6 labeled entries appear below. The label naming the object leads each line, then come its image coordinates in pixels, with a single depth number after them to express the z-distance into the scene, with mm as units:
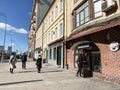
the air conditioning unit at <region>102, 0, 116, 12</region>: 5496
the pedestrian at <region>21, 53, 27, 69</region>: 10814
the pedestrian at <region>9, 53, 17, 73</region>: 8537
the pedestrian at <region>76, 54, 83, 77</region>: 6907
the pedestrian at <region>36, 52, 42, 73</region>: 8616
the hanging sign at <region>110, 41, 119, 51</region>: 5301
